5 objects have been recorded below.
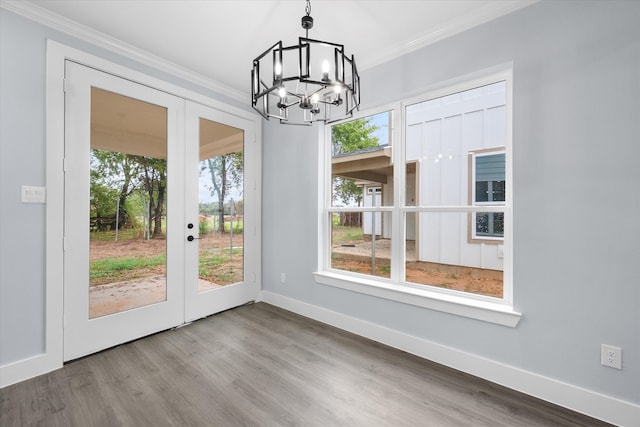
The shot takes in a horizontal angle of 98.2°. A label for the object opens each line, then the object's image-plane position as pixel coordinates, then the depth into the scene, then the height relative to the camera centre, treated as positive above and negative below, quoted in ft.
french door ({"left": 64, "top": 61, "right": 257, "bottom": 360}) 7.68 +0.07
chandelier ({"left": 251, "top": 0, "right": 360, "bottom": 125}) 4.03 +2.10
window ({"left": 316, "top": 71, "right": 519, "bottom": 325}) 7.33 +0.39
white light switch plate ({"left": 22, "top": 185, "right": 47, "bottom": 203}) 6.85 +0.45
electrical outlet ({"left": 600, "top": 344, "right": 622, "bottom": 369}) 5.44 -2.83
